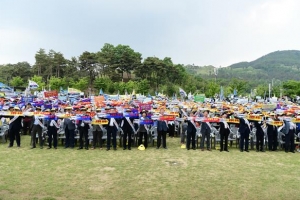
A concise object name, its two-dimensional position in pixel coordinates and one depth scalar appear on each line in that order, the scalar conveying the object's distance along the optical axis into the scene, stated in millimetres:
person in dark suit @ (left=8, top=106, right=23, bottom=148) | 13039
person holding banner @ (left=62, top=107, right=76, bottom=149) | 12881
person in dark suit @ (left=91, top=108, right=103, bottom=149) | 12969
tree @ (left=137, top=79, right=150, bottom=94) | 54500
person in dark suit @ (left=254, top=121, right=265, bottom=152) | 13070
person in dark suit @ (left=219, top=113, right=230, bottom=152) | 12750
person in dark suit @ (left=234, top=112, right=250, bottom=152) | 12873
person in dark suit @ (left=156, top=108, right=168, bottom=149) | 13055
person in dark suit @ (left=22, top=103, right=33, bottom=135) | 16172
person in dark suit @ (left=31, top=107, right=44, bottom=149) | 12766
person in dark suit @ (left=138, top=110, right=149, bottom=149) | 13000
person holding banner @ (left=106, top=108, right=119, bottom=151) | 12659
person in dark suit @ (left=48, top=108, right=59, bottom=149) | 12742
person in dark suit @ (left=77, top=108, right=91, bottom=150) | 12805
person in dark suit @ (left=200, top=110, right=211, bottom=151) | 12938
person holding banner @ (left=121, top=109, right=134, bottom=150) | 12797
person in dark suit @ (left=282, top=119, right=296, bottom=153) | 13016
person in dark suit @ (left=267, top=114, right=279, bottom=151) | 13336
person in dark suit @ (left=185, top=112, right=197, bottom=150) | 13109
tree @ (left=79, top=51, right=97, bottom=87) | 62438
